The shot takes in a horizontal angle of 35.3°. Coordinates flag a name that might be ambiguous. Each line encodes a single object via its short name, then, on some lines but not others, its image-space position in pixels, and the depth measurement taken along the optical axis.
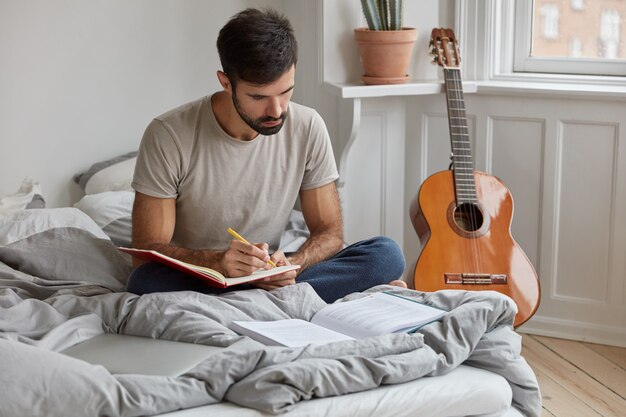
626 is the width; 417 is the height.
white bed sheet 1.82
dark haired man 2.41
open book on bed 2.05
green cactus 3.13
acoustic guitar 2.91
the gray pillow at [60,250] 2.58
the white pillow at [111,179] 3.15
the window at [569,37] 3.30
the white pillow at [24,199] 2.89
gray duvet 1.76
